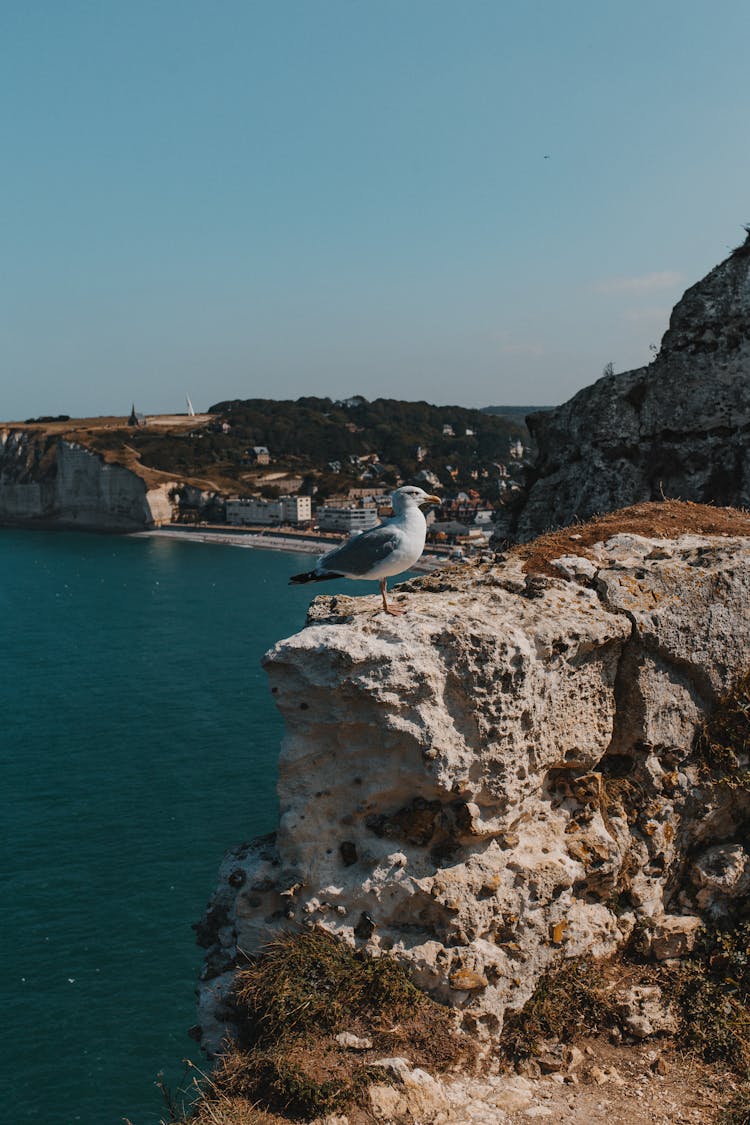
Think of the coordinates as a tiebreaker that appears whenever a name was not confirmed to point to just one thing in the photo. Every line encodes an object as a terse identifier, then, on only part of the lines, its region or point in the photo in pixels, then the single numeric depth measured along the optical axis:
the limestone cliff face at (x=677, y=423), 15.05
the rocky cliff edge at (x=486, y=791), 7.18
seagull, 7.83
